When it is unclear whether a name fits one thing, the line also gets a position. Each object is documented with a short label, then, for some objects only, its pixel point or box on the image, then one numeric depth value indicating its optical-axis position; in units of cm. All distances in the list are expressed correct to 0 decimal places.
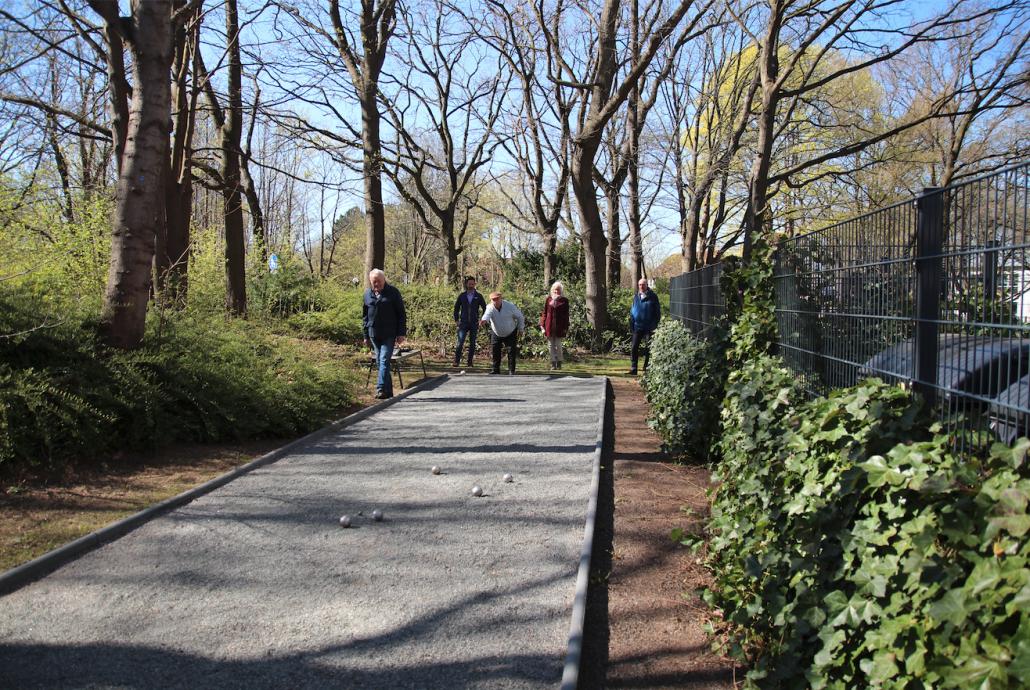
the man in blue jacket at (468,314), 1847
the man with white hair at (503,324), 1577
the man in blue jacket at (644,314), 1689
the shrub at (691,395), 738
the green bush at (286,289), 2156
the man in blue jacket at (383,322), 1223
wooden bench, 1346
